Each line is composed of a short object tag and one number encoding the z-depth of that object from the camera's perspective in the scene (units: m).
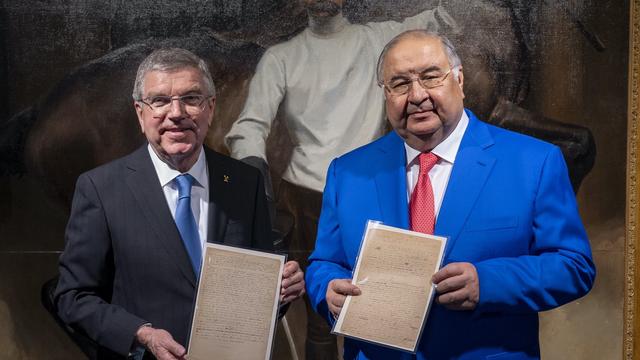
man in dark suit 2.65
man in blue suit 2.33
